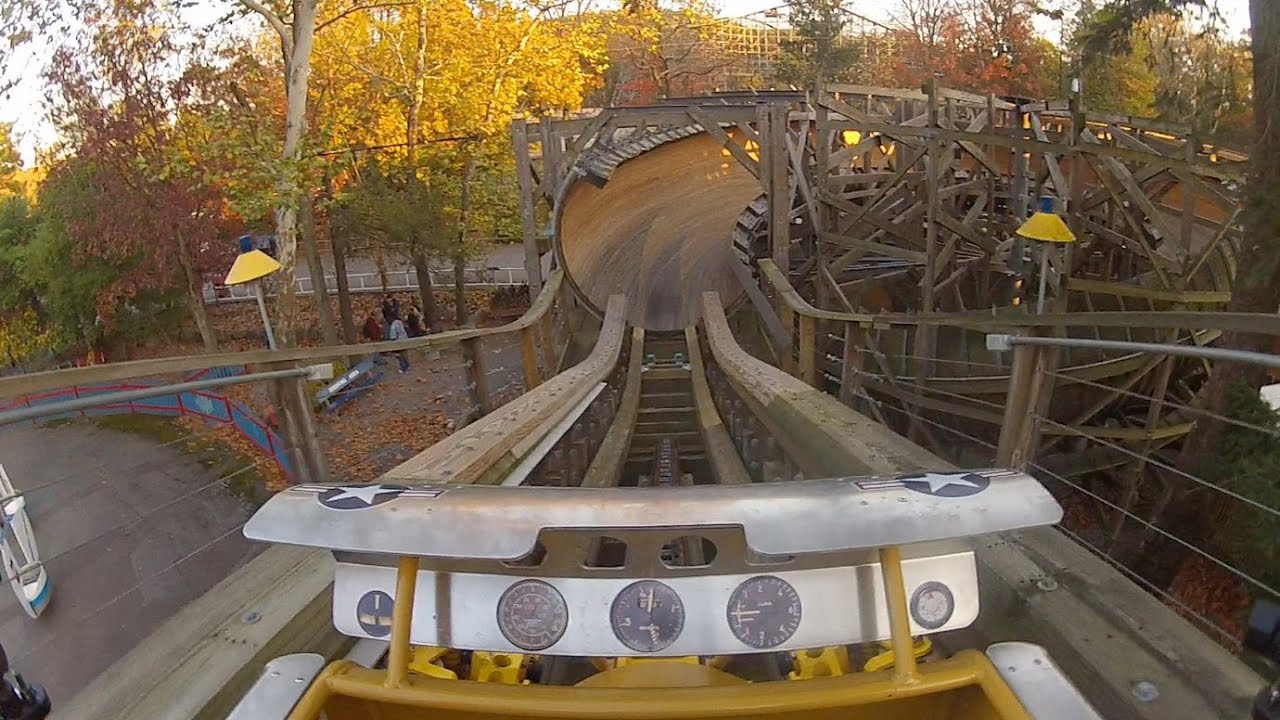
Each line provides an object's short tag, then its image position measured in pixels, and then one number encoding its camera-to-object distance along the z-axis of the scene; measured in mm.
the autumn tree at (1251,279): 6102
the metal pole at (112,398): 1920
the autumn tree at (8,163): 19547
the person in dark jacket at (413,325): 18031
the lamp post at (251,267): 8125
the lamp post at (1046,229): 7352
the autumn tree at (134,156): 13938
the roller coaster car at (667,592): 1342
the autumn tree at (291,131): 10656
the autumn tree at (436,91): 16562
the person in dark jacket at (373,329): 16828
